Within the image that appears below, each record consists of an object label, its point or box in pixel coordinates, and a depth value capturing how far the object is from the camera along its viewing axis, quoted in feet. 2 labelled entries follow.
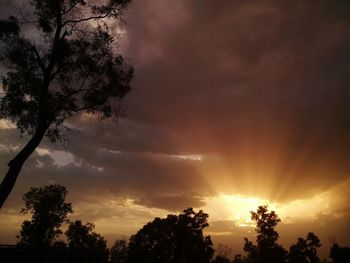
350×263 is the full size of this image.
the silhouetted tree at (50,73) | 67.62
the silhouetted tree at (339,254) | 208.64
